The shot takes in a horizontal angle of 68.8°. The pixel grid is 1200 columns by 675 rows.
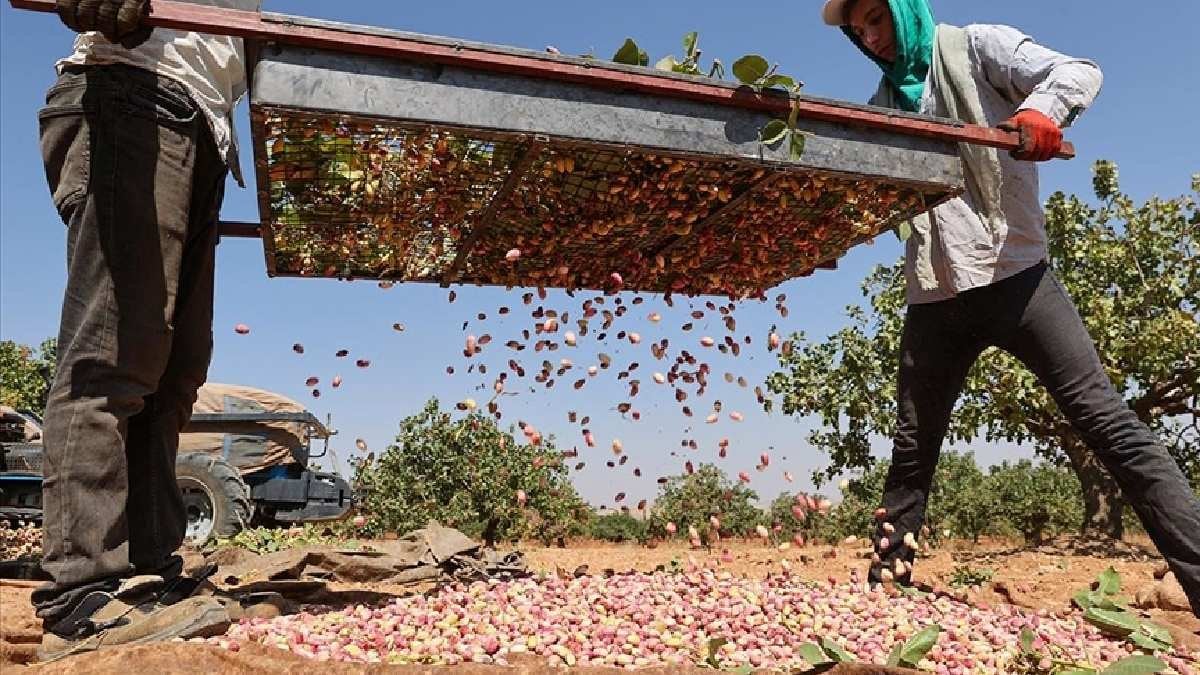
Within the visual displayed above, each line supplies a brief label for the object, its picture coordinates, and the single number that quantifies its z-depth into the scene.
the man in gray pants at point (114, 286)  2.49
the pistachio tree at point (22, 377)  24.06
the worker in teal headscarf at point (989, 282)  3.24
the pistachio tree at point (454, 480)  10.53
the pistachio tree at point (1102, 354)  9.28
